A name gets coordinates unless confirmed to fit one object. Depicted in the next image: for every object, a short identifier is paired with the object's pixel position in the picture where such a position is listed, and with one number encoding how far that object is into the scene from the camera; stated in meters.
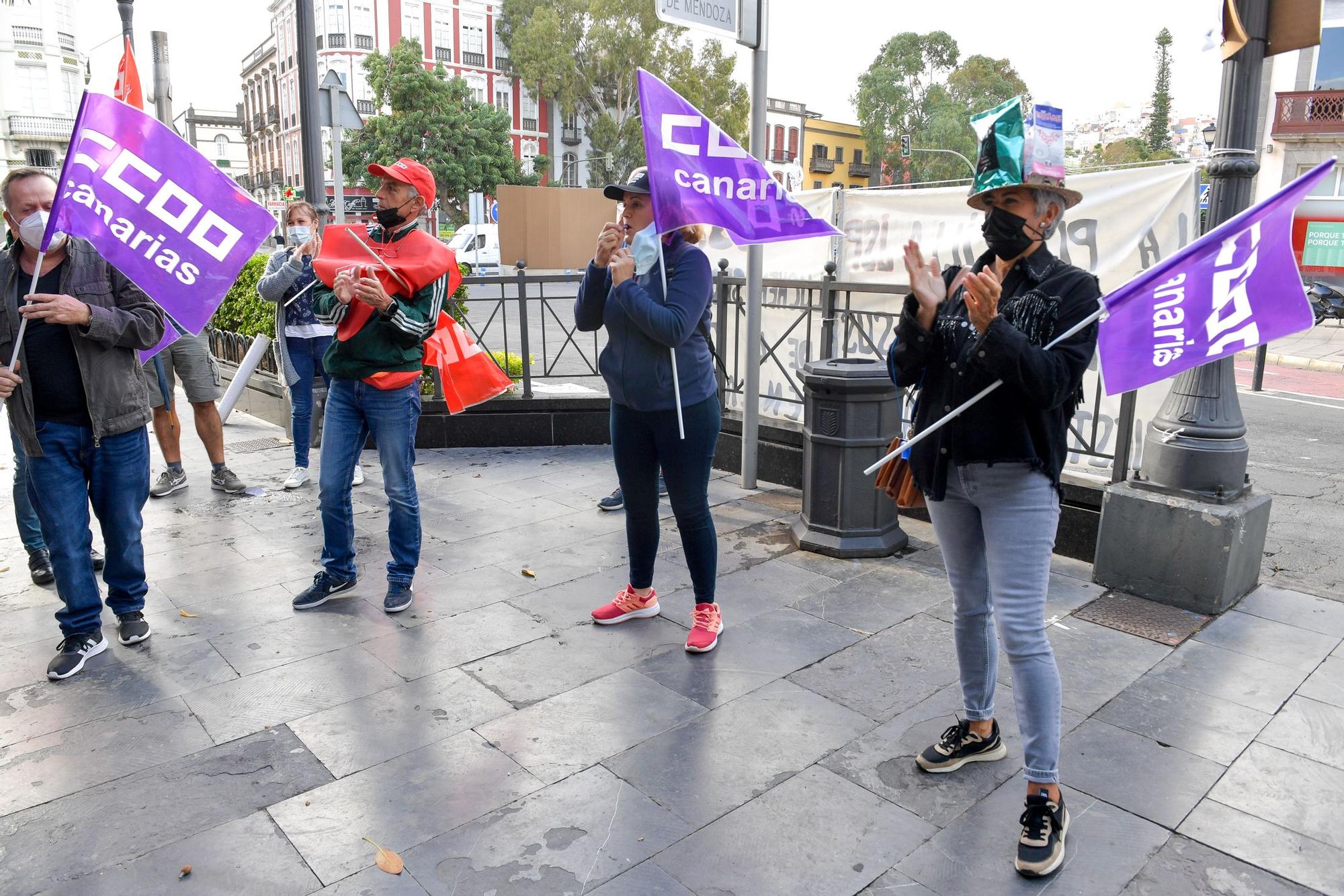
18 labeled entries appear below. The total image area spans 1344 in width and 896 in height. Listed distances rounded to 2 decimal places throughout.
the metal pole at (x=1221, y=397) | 4.26
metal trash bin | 5.14
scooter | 21.50
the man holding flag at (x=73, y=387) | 3.65
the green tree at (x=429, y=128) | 42.22
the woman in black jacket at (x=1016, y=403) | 2.50
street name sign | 5.34
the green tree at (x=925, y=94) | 59.97
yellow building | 76.62
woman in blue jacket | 3.67
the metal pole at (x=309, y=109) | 7.76
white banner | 5.07
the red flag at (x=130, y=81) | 5.82
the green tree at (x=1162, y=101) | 57.44
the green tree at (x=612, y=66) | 43.78
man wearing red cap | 4.19
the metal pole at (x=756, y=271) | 6.02
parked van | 31.50
